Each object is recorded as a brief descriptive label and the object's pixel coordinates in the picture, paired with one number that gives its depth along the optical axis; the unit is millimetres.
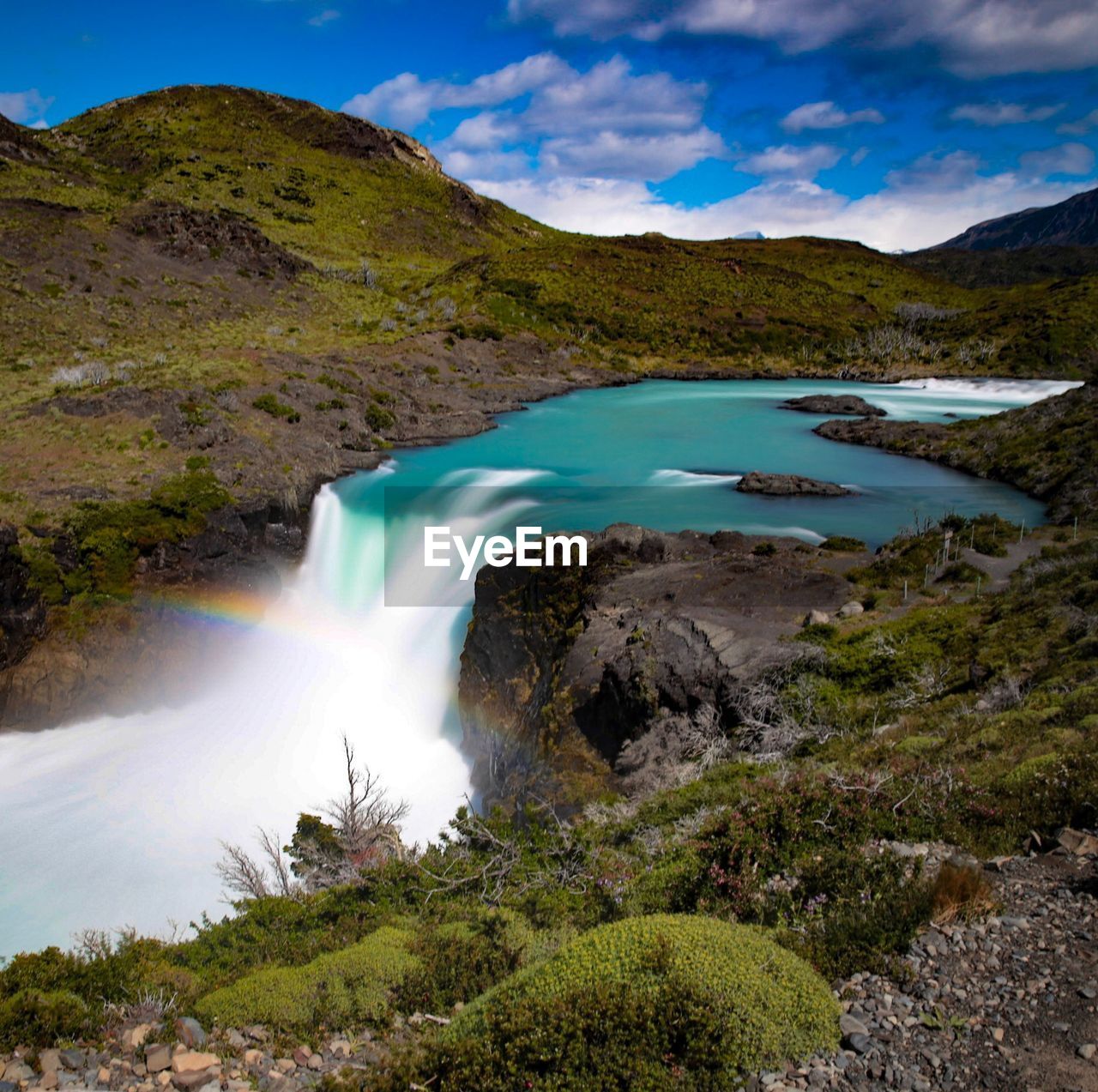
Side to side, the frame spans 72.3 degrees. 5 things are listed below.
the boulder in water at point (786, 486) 34344
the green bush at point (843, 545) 24234
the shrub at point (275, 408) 36438
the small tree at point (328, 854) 12164
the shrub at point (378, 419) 43781
